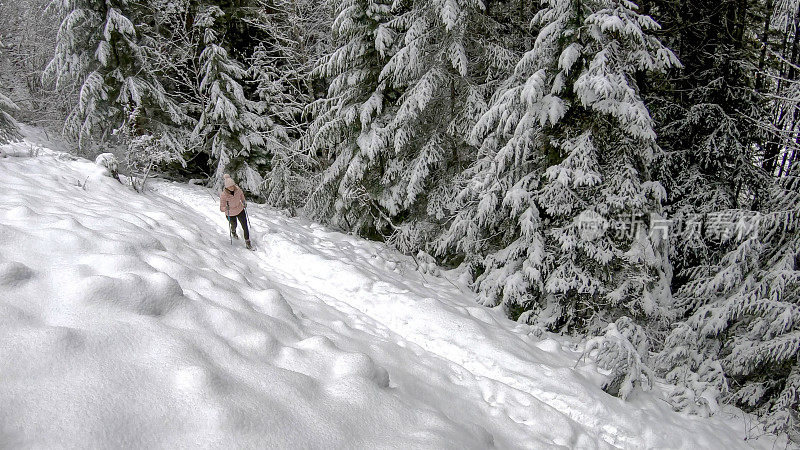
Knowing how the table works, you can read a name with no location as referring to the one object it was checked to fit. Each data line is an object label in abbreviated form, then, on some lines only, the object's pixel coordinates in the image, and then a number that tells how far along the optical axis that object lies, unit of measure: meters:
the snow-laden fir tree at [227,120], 14.91
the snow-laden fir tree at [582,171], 7.33
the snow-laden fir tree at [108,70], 14.10
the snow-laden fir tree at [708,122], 9.52
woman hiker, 9.60
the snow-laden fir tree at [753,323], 6.82
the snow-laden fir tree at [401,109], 10.74
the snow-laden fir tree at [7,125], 10.73
